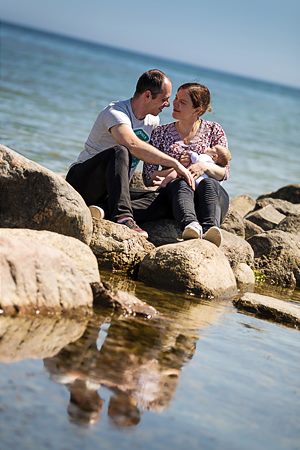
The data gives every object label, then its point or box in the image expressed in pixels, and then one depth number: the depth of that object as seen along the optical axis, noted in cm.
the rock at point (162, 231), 847
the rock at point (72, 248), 624
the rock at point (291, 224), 1027
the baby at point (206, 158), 862
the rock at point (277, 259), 899
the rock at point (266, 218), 1086
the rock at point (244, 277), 823
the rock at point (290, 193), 1352
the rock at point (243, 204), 1259
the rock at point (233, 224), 986
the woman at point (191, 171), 839
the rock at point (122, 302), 609
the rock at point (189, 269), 734
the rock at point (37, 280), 539
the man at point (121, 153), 819
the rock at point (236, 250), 839
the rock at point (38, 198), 708
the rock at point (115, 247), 768
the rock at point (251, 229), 1030
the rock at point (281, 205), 1188
